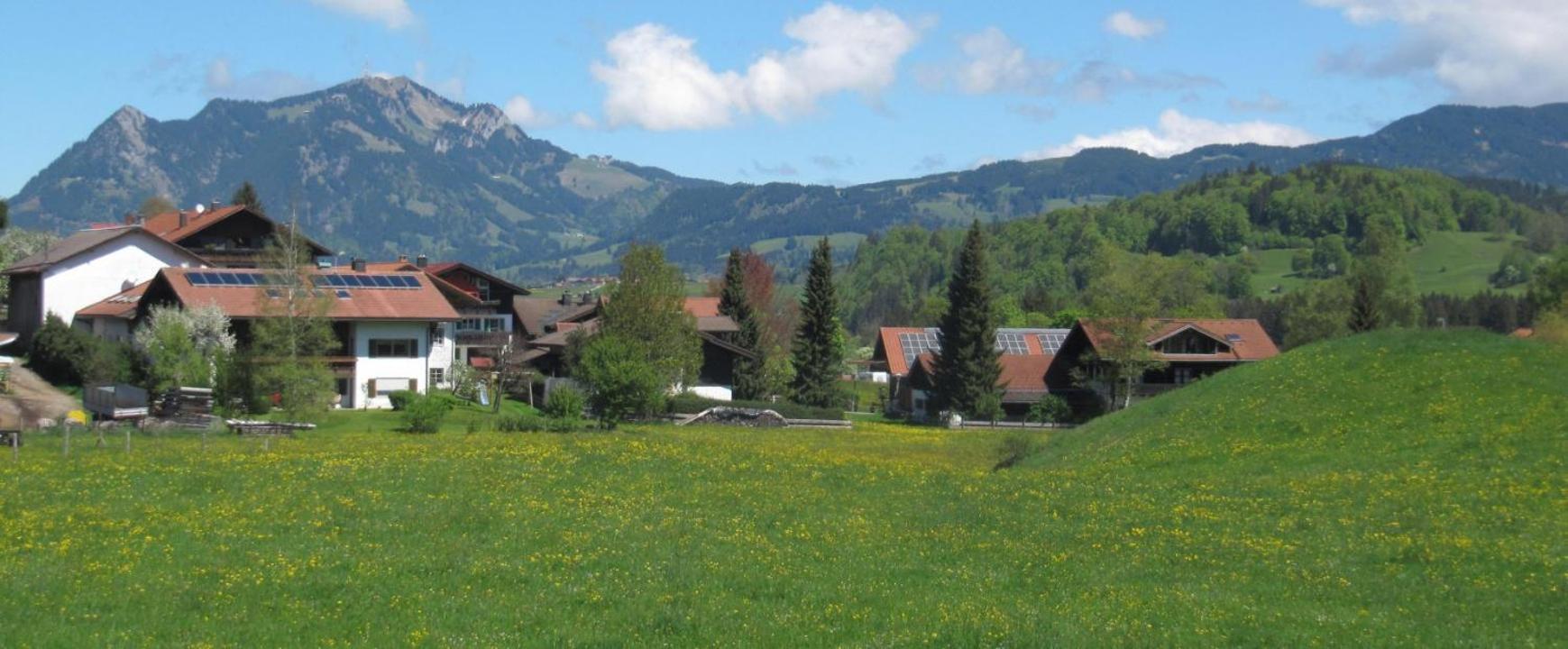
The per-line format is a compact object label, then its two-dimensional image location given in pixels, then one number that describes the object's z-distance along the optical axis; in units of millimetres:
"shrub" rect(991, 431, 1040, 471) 52562
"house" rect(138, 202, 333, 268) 94312
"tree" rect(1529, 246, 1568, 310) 120375
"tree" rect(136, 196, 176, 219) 139825
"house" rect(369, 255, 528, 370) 98688
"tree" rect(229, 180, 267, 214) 109756
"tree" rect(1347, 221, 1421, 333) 101688
